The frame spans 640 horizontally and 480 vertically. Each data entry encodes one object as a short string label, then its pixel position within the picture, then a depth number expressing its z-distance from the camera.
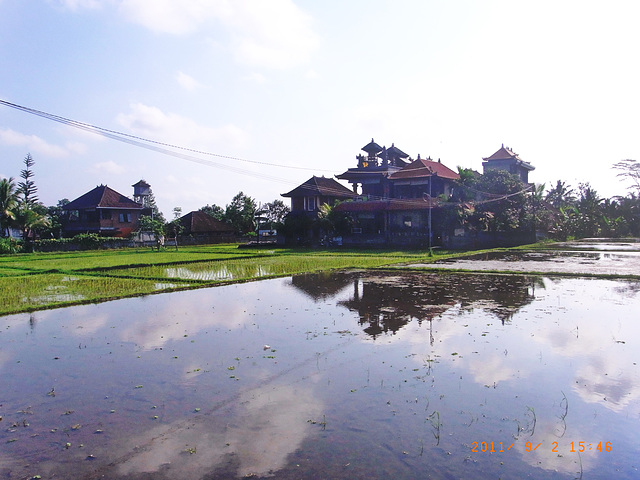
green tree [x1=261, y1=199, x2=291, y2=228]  73.00
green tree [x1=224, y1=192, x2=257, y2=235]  68.56
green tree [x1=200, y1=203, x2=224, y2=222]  74.43
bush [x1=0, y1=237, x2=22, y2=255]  41.59
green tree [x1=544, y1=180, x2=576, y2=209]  67.62
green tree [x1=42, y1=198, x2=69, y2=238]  58.10
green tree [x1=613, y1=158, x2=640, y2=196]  62.66
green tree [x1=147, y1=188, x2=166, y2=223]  69.50
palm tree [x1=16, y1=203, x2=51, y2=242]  43.66
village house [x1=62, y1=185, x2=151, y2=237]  59.03
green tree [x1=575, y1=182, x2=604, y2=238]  61.04
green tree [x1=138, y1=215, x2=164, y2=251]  49.00
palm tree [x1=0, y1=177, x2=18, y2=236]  42.53
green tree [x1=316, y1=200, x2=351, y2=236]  46.47
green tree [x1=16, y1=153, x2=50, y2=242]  43.69
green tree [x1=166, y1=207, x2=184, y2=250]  53.24
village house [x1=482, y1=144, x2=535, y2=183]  57.38
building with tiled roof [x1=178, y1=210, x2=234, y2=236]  61.19
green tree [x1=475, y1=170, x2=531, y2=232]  41.75
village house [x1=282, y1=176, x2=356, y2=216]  53.87
